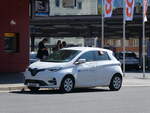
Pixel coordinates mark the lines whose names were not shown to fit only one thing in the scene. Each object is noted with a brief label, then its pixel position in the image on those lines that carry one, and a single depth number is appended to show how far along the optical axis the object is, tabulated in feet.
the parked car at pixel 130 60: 133.33
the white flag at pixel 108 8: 102.27
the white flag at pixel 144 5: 98.73
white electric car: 59.00
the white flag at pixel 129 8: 99.81
